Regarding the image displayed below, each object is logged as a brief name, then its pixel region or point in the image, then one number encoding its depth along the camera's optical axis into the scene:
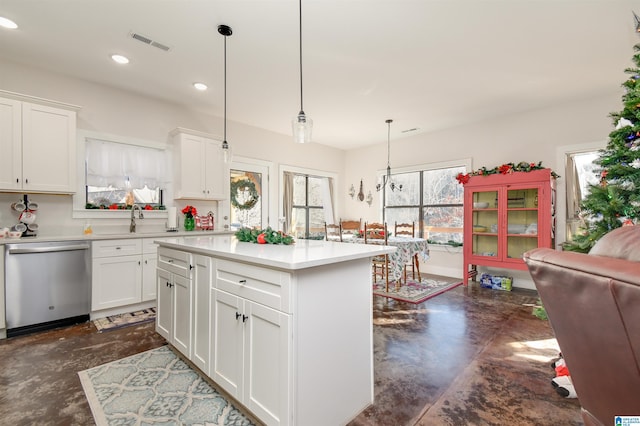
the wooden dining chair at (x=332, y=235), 4.96
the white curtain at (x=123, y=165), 3.69
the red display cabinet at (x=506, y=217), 4.07
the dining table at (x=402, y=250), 4.03
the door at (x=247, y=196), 5.01
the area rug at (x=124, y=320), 3.07
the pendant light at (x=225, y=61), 2.55
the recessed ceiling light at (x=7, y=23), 2.45
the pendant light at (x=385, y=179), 5.94
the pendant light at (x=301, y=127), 2.15
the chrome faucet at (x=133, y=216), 3.80
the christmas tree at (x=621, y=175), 1.75
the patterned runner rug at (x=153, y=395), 1.68
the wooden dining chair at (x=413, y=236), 4.83
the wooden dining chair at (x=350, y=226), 6.31
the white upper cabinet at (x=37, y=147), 2.94
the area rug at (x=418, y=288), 3.98
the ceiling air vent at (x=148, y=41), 2.67
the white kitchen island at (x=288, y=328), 1.39
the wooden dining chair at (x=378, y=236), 4.09
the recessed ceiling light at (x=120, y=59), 3.01
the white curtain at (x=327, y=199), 6.73
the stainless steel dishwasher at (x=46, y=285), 2.78
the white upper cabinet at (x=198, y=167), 4.08
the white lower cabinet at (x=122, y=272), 3.24
